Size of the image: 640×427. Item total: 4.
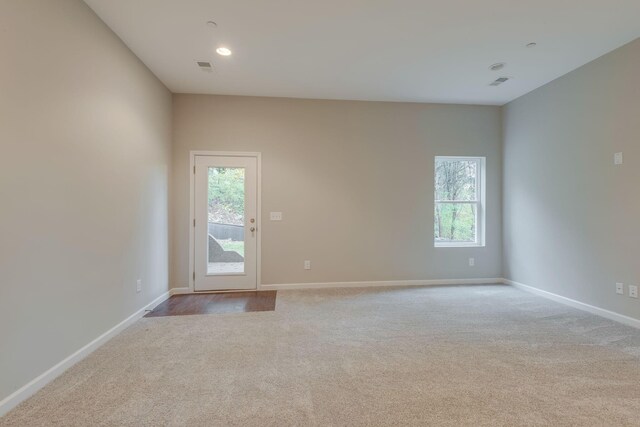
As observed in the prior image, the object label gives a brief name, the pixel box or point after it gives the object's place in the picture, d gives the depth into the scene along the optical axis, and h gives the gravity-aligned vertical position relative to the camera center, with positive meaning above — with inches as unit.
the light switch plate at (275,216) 168.9 +0.5
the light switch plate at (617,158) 118.0 +23.8
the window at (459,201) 184.9 +9.8
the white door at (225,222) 164.2 -2.9
